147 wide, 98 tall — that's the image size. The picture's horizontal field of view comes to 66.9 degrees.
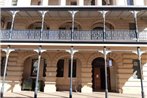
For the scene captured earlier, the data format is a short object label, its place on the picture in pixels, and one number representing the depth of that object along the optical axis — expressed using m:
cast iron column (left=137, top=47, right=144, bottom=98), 8.80
